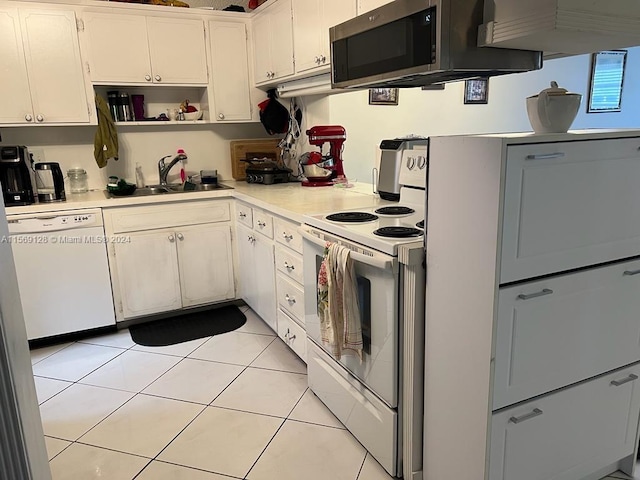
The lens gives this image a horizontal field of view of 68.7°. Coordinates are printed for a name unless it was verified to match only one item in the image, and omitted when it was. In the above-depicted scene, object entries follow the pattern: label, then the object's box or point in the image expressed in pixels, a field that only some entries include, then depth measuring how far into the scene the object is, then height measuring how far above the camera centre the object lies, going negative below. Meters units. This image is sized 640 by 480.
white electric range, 1.65 -0.71
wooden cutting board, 3.90 -0.10
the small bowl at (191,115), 3.66 +0.20
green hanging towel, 3.28 +0.05
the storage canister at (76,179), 3.46 -0.25
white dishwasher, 2.90 -0.78
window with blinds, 4.68 +0.48
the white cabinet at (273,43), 3.05 +0.66
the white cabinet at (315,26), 2.42 +0.61
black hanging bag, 3.73 +0.20
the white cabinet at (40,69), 2.97 +0.49
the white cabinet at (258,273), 2.90 -0.87
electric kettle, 3.09 -0.24
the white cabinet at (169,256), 3.18 -0.79
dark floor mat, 3.17 -1.29
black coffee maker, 2.94 -0.18
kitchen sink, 3.43 -0.35
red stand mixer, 3.17 -0.16
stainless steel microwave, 1.53 +0.31
